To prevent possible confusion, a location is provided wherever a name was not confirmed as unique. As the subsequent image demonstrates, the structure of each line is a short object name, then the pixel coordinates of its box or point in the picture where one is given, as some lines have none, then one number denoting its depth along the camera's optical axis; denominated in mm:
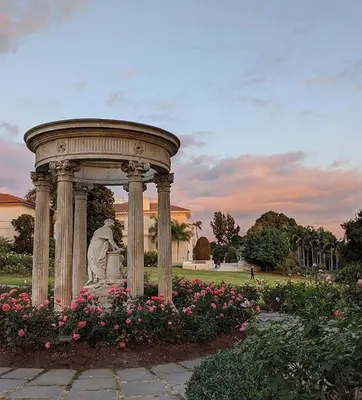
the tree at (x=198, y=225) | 85650
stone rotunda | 10047
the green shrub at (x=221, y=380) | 4738
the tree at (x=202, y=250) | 69312
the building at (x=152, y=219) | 68000
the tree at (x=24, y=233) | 51562
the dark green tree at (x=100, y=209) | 41688
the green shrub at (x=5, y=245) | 46988
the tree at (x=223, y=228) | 98625
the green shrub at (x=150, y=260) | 54438
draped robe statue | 11486
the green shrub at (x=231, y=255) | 77650
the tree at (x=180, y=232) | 66494
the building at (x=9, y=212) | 60781
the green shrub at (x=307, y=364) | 3393
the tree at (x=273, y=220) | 86688
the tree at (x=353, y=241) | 53031
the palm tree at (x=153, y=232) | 64750
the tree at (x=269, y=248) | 60188
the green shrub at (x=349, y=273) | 24991
